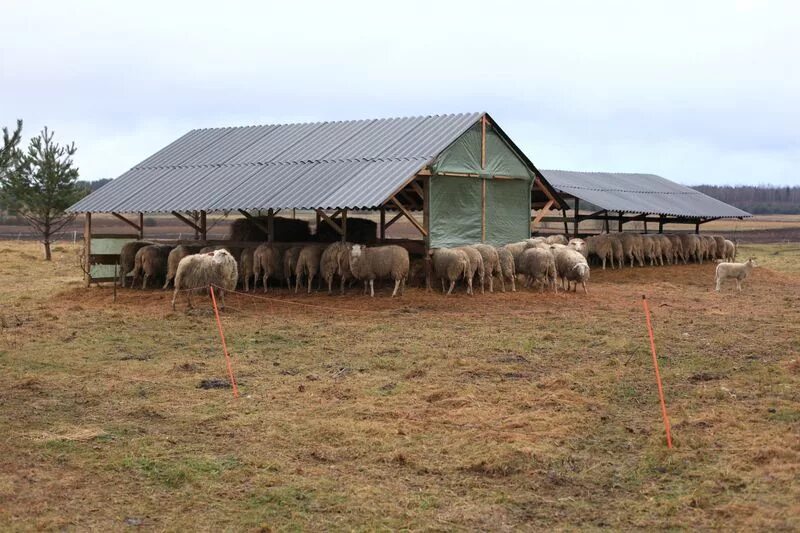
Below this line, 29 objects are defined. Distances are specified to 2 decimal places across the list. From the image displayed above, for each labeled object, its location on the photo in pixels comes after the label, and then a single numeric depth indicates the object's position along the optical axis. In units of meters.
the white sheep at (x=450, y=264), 21.73
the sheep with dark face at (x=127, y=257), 25.44
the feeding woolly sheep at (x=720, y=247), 36.31
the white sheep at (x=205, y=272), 19.72
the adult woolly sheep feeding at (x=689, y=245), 34.84
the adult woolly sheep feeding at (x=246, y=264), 23.67
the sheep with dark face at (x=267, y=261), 23.34
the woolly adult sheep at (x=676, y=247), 34.19
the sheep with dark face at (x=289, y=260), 23.19
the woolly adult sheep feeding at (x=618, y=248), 31.39
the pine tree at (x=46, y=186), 36.06
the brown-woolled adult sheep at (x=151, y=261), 24.61
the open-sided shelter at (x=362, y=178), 22.75
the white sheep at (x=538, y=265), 22.50
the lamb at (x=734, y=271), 23.67
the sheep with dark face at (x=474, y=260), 22.28
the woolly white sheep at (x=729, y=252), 36.25
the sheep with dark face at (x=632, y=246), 31.73
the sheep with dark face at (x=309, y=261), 22.62
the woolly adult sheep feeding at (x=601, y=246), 31.00
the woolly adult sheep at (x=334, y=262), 22.12
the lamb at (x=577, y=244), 25.23
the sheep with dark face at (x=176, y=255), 23.48
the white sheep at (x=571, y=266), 22.17
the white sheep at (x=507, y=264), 23.22
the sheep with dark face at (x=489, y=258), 22.77
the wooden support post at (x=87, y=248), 25.87
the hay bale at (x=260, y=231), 26.91
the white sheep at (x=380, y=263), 21.39
